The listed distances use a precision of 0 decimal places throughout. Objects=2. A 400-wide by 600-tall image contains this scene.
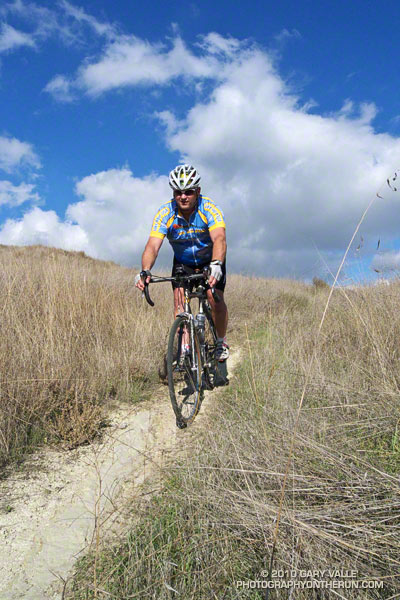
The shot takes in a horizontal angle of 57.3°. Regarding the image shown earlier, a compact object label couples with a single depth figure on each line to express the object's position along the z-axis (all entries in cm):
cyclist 410
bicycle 360
